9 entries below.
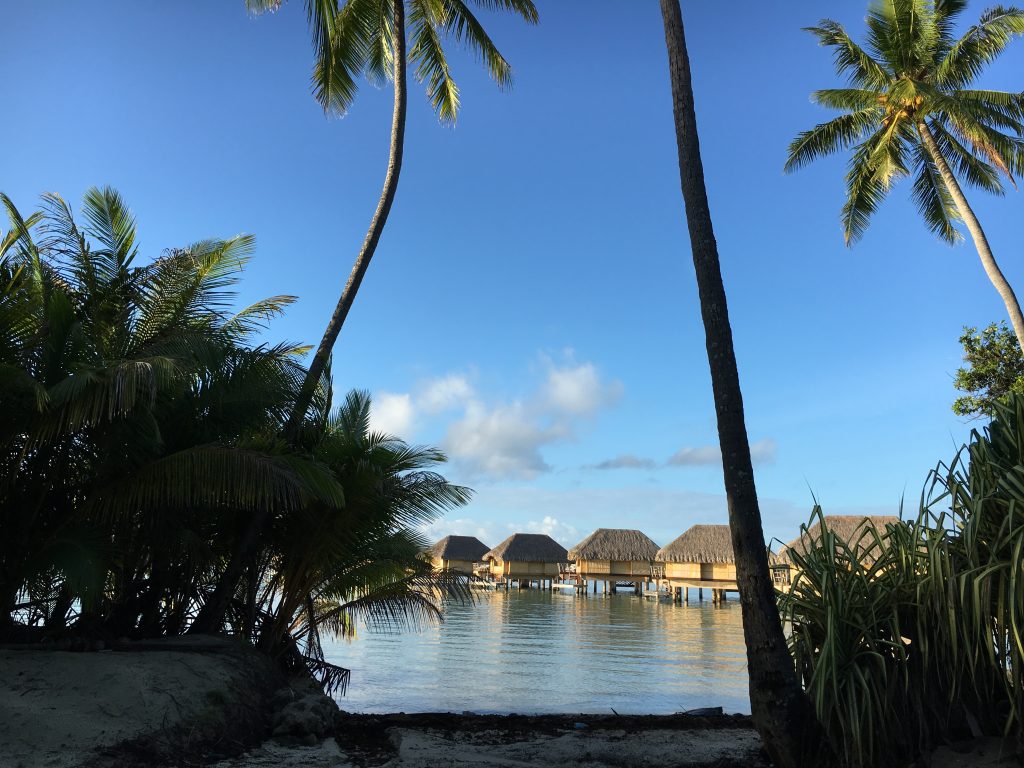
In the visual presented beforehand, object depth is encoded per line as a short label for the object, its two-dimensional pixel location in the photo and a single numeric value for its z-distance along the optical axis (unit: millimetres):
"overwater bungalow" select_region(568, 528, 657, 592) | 49438
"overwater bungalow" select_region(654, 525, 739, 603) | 43562
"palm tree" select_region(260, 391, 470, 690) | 8727
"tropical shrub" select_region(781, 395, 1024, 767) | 4426
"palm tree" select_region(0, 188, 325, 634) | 6605
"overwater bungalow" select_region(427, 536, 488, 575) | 54219
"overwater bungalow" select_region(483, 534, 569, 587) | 52062
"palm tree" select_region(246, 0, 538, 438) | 10672
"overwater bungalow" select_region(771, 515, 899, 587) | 37594
